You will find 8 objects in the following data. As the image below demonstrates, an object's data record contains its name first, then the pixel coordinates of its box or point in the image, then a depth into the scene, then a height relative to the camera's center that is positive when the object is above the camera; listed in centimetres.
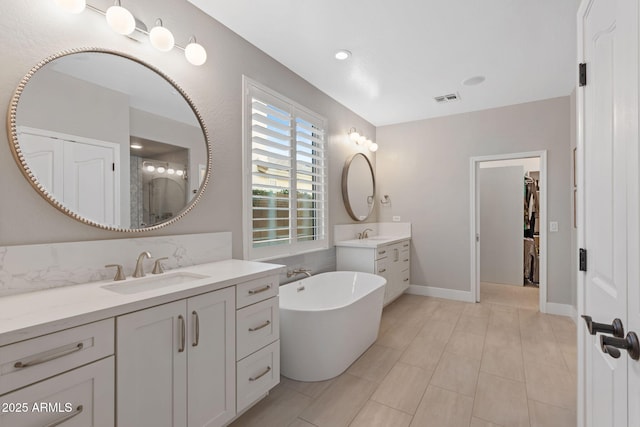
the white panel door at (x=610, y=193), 75 +6
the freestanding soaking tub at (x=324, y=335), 209 -96
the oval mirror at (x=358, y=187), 383 +38
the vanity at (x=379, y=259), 338 -58
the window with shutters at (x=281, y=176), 242 +36
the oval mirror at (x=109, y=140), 132 +40
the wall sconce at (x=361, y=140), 399 +106
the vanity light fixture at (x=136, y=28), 135 +101
